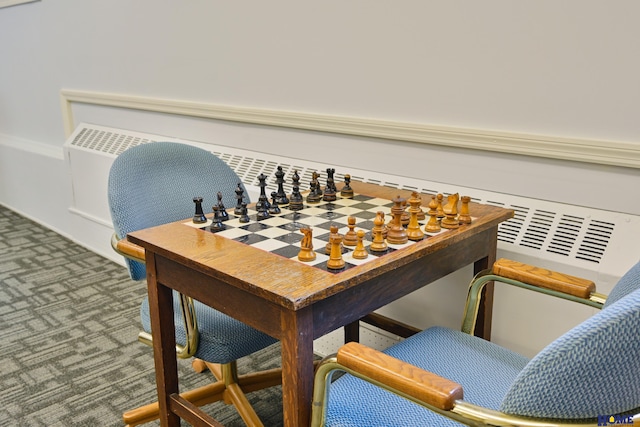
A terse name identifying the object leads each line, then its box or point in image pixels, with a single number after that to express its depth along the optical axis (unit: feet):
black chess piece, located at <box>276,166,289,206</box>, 5.69
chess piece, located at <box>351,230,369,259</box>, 4.20
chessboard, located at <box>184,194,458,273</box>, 4.34
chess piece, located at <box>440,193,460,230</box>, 4.89
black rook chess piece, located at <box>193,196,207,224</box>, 5.12
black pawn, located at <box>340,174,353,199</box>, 6.00
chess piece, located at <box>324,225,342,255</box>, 4.16
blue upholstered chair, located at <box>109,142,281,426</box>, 5.19
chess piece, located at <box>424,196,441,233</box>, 4.78
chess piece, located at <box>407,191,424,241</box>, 4.61
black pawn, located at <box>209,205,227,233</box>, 4.89
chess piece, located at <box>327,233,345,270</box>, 4.01
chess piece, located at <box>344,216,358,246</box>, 4.40
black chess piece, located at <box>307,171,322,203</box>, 5.77
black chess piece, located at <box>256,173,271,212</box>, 5.24
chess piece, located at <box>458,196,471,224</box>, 5.00
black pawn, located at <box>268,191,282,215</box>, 5.40
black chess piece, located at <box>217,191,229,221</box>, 5.05
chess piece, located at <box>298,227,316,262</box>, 4.17
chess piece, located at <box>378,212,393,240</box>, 4.47
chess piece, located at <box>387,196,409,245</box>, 4.50
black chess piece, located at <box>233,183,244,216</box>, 5.26
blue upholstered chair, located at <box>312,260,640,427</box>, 2.68
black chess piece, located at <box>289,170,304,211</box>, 5.53
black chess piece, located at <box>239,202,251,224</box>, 5.13
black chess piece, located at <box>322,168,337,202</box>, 5.81
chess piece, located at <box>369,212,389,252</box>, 4.33
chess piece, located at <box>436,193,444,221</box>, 5.01
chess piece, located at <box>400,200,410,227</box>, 4.94
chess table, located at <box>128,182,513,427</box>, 3.76
